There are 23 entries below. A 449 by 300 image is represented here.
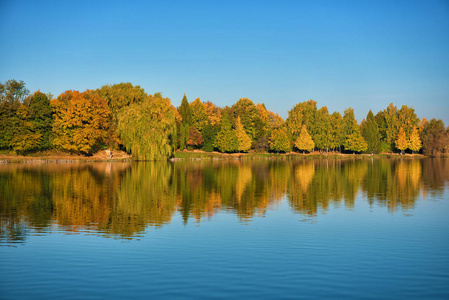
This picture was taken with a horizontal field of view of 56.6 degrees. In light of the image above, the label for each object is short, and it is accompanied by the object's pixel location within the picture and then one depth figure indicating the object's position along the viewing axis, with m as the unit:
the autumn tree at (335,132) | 124.68
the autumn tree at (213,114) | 124.34
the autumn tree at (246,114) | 119.81
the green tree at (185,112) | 115.12
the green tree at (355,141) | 125.31
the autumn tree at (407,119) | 134.00
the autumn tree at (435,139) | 127.75
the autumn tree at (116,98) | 89.56
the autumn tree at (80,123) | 82.81
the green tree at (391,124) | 135.12
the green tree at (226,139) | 109.94
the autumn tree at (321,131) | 123.62
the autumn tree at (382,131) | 134.25
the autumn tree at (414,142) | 130.50
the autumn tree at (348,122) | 126.44
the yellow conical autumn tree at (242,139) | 112.31
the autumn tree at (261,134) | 119.21
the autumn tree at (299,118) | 125.50
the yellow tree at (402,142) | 129.88
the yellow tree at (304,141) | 119.50
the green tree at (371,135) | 129.12
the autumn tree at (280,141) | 117.50
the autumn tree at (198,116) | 116.75
